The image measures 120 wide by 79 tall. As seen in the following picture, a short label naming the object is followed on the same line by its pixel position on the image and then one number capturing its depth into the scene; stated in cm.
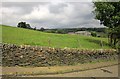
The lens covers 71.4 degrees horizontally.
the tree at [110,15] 1406
